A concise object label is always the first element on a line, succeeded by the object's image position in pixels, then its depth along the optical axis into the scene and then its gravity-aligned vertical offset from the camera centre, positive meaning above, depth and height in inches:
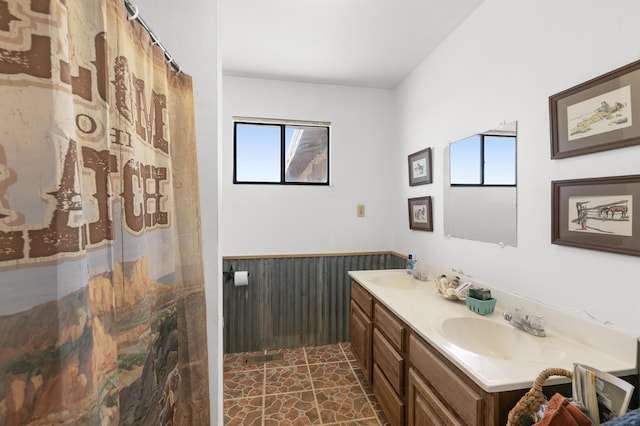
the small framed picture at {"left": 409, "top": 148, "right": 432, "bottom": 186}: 86.6 +14.0
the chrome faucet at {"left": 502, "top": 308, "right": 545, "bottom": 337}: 46.8 -21.2
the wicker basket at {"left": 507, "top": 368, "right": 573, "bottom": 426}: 31.7 -24.1
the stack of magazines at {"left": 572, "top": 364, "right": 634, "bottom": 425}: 29.4 -21.7
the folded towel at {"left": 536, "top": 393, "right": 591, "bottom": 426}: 28.3 -22.7
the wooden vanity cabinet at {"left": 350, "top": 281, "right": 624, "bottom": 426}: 35.8 -31.5
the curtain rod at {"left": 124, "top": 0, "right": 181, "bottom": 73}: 30.5 +23.4
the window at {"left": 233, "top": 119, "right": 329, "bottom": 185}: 105.3 +23.6
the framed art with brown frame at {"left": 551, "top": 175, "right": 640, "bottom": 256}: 37.5 -1.3
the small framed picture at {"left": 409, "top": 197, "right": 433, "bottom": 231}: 86.3 -2.0
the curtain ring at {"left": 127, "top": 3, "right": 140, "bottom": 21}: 30.3 +22.8
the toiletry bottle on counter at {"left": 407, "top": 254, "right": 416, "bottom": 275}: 87.3 -19.3
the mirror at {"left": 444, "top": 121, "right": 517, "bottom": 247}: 58.6 +5.1
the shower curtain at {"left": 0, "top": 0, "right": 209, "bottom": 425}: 16.9 -0.7
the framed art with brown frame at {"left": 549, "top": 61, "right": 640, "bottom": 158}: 37.3 +14.4
